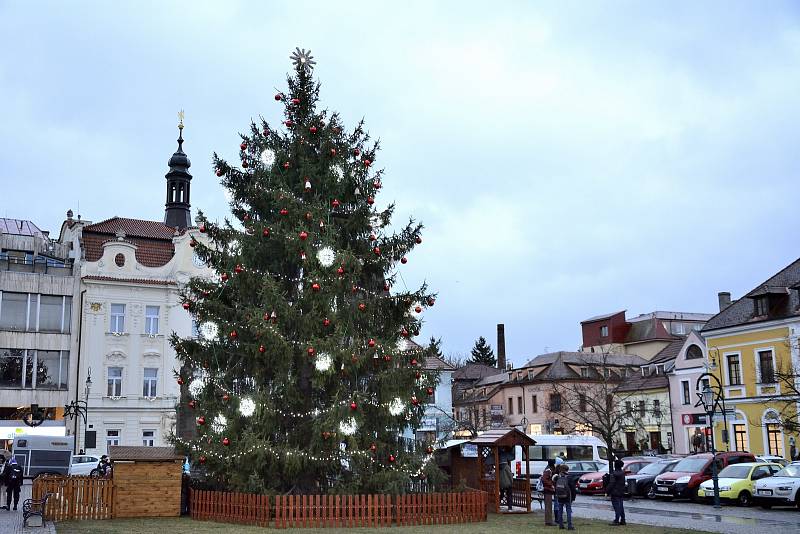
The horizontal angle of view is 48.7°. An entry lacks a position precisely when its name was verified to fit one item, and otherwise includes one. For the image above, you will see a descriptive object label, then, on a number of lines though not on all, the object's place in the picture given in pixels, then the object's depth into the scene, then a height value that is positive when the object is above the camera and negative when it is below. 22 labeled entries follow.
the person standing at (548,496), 22.37 -1.19
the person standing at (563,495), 21.52 -1.12
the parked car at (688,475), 32.12 -1.05
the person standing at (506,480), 26.20 -0.90
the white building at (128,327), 53.34 +7.82
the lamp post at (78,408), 50.00 +2.73
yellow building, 47.50 +4.61
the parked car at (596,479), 37.75 -1.34
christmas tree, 20.75 +3.05
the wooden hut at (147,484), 22.58 -0.74
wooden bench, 20.73 -1.19
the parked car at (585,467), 40.47 -0.88
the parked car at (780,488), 27.39 -1.35
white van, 46.91 +0.00
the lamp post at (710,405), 28.40 +1.40
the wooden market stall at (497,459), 24.97 -0.28
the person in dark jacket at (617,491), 22.22 -1.12
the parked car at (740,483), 29.92 -1.26
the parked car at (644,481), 34.97 -1.33
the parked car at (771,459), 34.39 -0.57
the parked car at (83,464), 41.94 -0.39
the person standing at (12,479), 26.30 -0.65
